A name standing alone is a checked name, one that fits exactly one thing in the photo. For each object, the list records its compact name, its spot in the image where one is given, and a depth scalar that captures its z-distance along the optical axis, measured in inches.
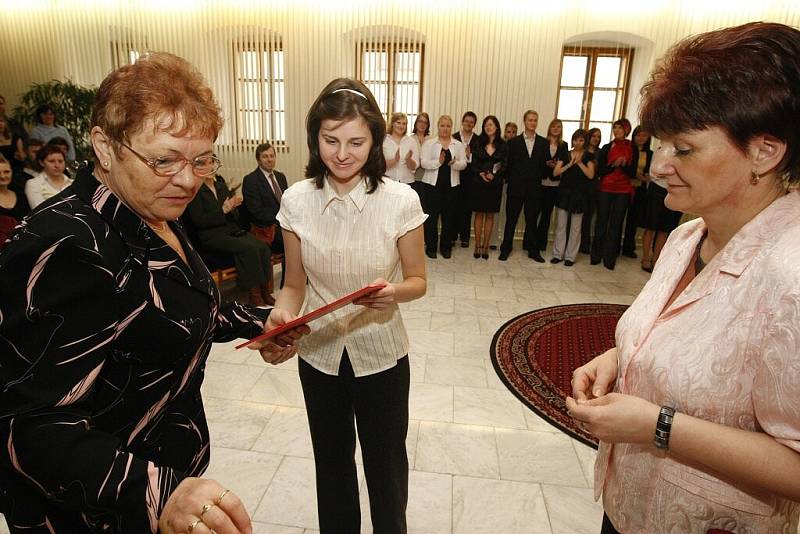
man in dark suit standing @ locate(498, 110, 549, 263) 291.9
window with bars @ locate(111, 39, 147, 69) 350.3
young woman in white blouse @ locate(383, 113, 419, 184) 285.4
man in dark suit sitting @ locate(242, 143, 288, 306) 226.7
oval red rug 145.3
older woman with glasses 35.2
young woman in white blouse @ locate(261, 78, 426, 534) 70.2
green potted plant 316.5
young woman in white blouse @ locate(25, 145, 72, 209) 191.5
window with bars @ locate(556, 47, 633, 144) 324.2
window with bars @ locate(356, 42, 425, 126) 333.1
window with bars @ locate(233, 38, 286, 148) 342.0
